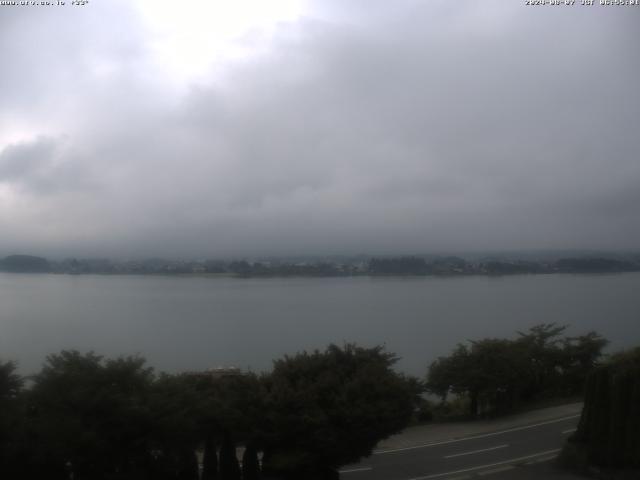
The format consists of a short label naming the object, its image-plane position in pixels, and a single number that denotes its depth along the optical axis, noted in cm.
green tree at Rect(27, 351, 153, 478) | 864
